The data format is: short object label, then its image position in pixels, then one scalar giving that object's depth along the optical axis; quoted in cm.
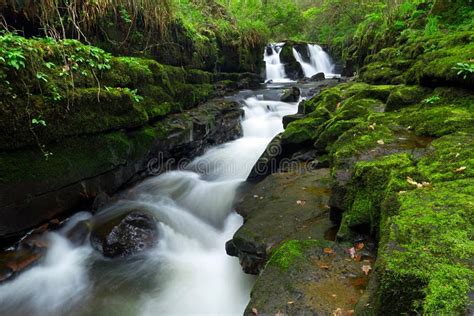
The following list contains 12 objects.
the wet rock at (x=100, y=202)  541
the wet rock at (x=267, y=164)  625
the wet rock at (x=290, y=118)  796
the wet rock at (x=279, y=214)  356
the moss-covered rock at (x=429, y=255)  142
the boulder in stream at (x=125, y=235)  462
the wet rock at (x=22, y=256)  414
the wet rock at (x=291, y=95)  1162
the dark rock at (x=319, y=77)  1744
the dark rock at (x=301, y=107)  905
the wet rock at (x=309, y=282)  229
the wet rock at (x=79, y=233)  491
